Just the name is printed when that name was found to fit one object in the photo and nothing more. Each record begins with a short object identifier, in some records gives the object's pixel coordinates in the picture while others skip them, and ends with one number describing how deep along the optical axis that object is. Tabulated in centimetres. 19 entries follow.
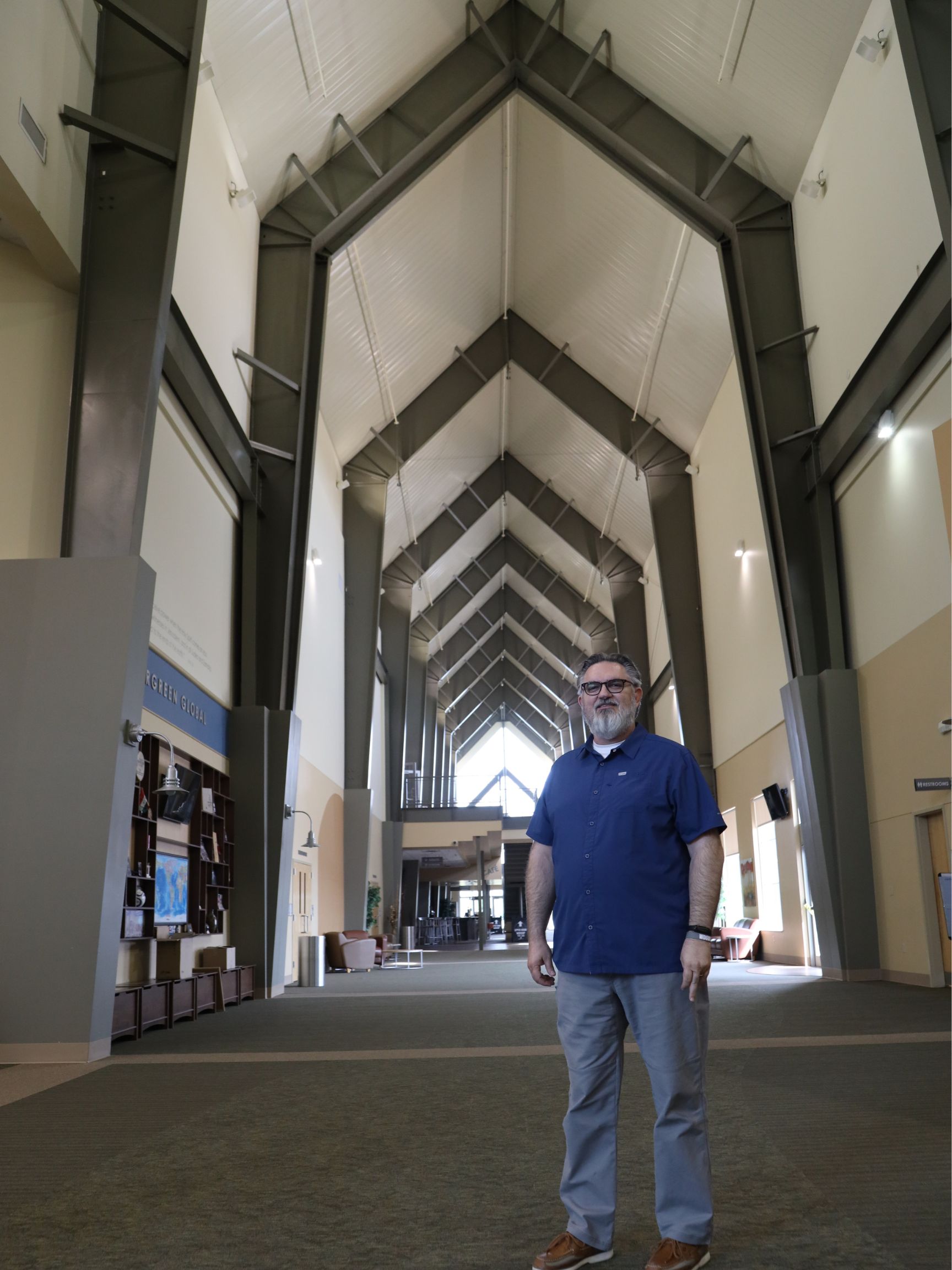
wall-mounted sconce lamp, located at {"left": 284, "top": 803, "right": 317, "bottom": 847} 1256
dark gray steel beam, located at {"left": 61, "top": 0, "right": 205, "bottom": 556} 730
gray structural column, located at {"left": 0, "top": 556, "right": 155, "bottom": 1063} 649
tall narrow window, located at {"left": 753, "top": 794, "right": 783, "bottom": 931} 1576
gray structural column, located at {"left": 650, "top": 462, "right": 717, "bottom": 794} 1927
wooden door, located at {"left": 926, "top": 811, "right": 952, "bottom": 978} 997
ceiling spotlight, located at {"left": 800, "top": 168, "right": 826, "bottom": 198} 1189
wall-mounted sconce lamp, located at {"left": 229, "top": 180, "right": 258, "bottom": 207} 1202
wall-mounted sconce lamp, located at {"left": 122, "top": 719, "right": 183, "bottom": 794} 698
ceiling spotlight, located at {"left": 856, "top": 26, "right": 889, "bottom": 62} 976
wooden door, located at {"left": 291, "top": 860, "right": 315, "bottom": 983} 1559
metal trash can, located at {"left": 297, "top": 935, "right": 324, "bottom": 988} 1381
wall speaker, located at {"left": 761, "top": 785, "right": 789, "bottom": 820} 1450
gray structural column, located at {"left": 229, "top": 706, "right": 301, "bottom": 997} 1187
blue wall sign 942
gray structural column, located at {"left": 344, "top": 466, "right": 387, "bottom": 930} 1991
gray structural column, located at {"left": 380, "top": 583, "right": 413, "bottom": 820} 2477
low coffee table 1836
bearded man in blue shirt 248
